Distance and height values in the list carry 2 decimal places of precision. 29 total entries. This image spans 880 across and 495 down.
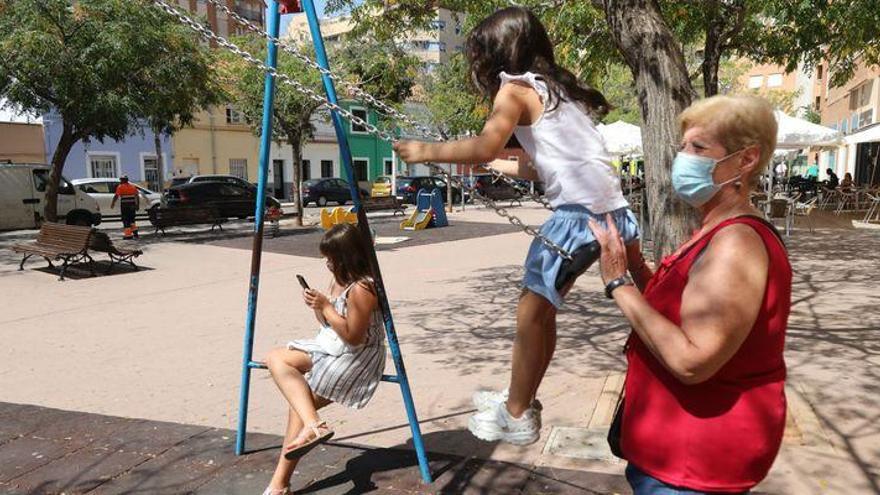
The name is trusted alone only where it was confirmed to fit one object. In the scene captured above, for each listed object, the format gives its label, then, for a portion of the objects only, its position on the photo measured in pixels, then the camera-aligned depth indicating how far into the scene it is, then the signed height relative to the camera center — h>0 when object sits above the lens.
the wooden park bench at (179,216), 16.25 -0.92
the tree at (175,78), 14.59 +2.18
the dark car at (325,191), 30.27 -0.66
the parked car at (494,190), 32.91 -0.79
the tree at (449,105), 26.21 +2.92
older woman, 1.40 -0.32
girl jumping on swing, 2.04 +0.04
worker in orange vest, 16.05 -0.62
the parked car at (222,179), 23.48 -0.04
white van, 17.31 -0.49
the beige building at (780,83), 54.81 +7.67
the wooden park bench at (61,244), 10.37 -1.01
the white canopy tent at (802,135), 12.95 +0.67
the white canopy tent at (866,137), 17.83 +0.87
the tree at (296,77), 17.82 +2.55
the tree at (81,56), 13.15 +2.42
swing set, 2.43 +0.14
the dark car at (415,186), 31.22 -0.51
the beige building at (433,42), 30.22 +12.02
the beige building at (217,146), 34.12 +1.62
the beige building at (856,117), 28.28 +2.51
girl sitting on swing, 3.03 -0.79
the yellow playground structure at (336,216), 15.61 -0.93
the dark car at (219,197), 20.66 -0.59
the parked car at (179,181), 23.43 -0.10
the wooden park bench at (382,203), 21.39 -0.87
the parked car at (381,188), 32.59 -0.60
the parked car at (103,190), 21.47 -0.34
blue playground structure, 17.48 -1.00
